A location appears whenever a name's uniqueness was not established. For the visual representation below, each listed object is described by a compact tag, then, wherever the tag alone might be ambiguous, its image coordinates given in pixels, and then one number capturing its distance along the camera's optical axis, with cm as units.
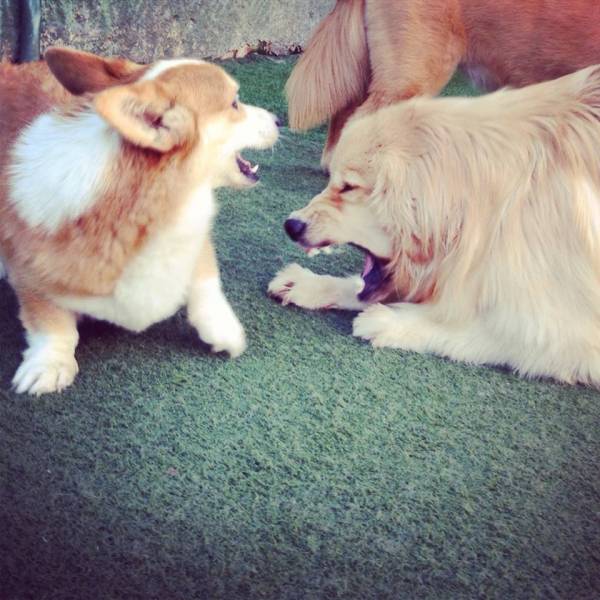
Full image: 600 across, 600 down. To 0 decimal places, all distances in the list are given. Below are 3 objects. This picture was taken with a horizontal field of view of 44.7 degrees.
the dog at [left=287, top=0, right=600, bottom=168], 224
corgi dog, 126
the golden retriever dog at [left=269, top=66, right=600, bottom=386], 150
